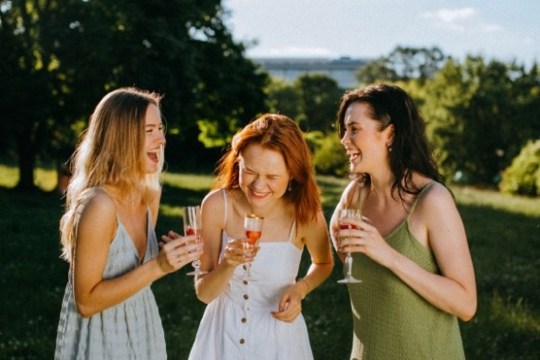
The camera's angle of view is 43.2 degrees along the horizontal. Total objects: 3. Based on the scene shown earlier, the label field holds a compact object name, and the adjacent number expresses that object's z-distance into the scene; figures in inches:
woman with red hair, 149.0
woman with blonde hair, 130.2
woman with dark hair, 131.5
